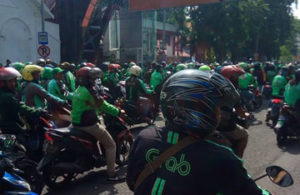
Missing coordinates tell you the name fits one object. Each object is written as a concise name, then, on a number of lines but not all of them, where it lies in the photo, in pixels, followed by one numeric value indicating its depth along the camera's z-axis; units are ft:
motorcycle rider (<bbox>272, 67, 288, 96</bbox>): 28.67
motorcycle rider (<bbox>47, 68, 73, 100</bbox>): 24.34
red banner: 61.80
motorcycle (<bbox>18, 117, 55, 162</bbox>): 16.57
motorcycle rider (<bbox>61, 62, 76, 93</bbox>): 29.78
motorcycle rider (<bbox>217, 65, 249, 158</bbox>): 13.15
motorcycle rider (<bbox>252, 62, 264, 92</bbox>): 46.03
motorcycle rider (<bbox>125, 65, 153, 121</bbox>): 28.09
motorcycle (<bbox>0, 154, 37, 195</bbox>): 9.68
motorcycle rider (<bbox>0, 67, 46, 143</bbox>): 14.88
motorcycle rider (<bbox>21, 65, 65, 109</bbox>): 19.02
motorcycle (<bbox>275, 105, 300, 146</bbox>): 23.74
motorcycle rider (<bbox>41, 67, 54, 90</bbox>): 27.20
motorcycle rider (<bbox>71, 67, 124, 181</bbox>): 15.61
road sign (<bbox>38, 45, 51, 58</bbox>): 44.29
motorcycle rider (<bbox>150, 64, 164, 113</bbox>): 36.15
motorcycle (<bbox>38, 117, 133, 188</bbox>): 14.57
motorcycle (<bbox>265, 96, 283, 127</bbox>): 28.27
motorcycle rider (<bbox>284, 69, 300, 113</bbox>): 23.35
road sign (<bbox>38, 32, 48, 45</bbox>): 44.88
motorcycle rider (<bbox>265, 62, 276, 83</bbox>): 50.72
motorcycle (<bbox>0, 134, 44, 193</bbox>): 13.62
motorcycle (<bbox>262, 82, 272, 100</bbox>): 41.35
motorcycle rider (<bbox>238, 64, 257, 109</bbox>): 33.32
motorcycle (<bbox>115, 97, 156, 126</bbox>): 28.19
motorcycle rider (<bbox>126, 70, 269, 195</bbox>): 5.29
